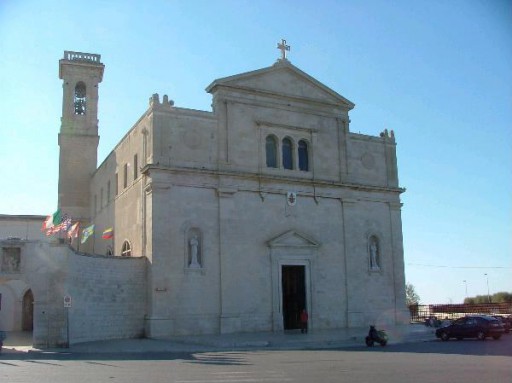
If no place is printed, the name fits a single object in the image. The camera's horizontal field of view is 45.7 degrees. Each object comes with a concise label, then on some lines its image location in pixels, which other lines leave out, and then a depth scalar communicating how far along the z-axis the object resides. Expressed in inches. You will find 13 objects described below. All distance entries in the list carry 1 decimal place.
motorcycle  965.8
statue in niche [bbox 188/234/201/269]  1178.0
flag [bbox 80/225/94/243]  1510.3
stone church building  1115.3
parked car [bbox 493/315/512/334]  1294.5
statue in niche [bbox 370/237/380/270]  1393.9
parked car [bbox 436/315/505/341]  1122.7
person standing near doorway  1184.8
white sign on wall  972.8
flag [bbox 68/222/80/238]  1370.6
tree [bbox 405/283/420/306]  3989.9
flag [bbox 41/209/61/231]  1386.6
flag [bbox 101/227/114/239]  1455.3
